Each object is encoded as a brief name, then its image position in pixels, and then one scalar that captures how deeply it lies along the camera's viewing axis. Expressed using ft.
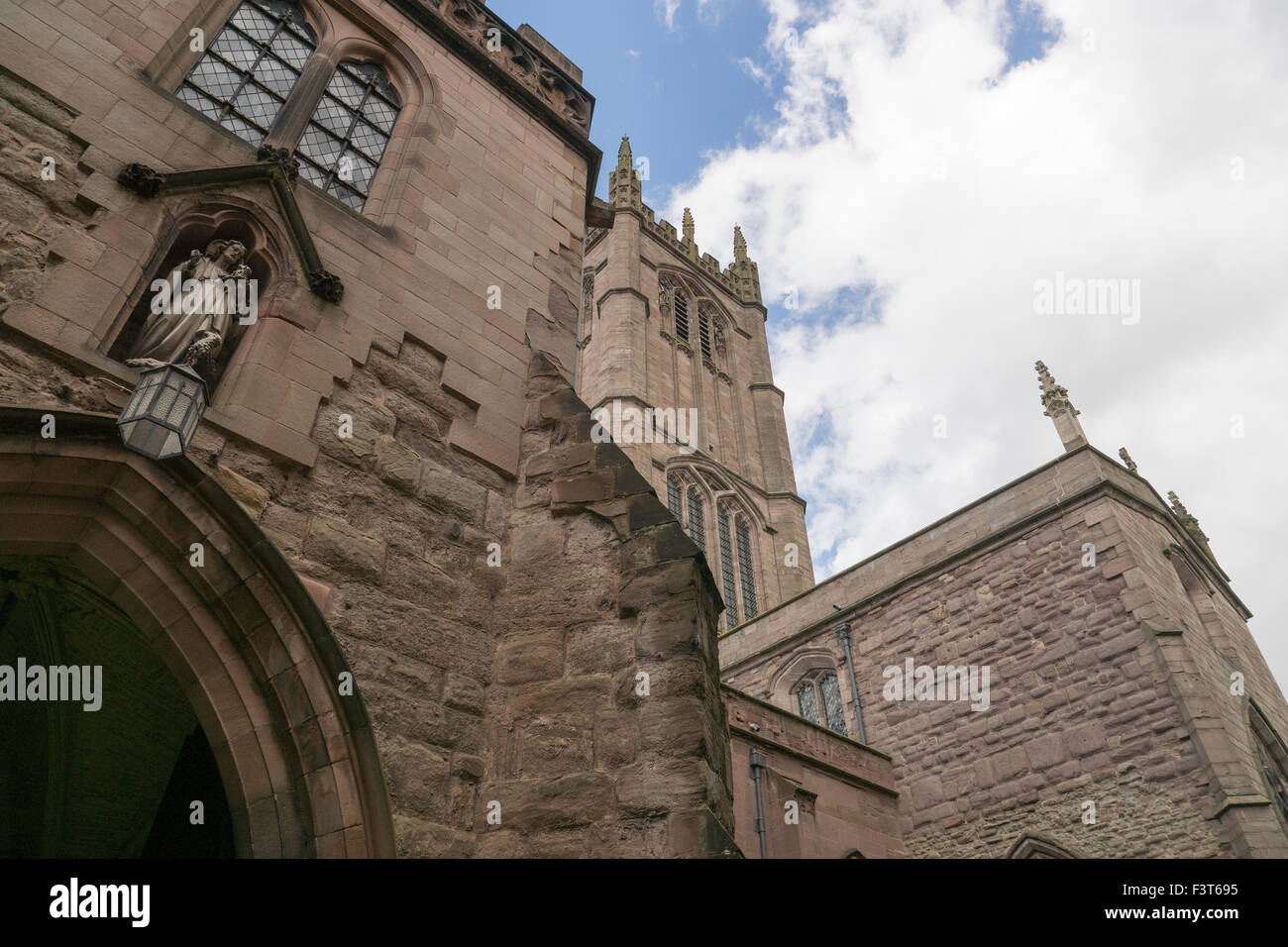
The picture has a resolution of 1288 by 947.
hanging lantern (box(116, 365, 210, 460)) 10.43
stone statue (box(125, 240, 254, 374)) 12.34
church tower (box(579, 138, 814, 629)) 93.20
